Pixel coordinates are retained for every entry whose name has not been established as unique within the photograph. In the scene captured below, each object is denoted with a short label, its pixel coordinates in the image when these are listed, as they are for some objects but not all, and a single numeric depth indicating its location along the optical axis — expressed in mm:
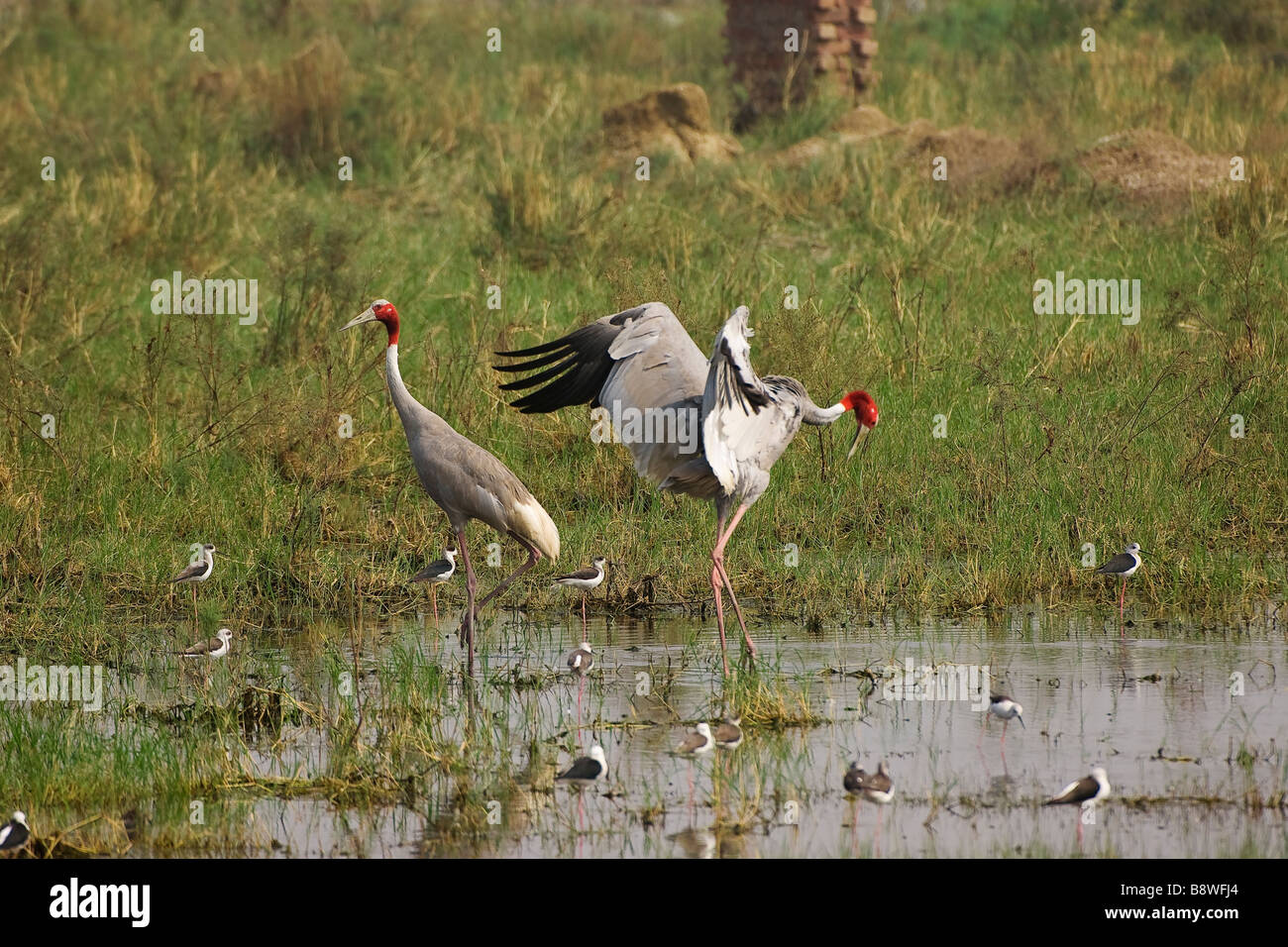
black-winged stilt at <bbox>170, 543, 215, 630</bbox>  14156
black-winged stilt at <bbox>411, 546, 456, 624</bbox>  14523
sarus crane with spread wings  13711
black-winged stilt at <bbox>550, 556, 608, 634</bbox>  13867
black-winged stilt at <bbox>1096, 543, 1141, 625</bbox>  14016
